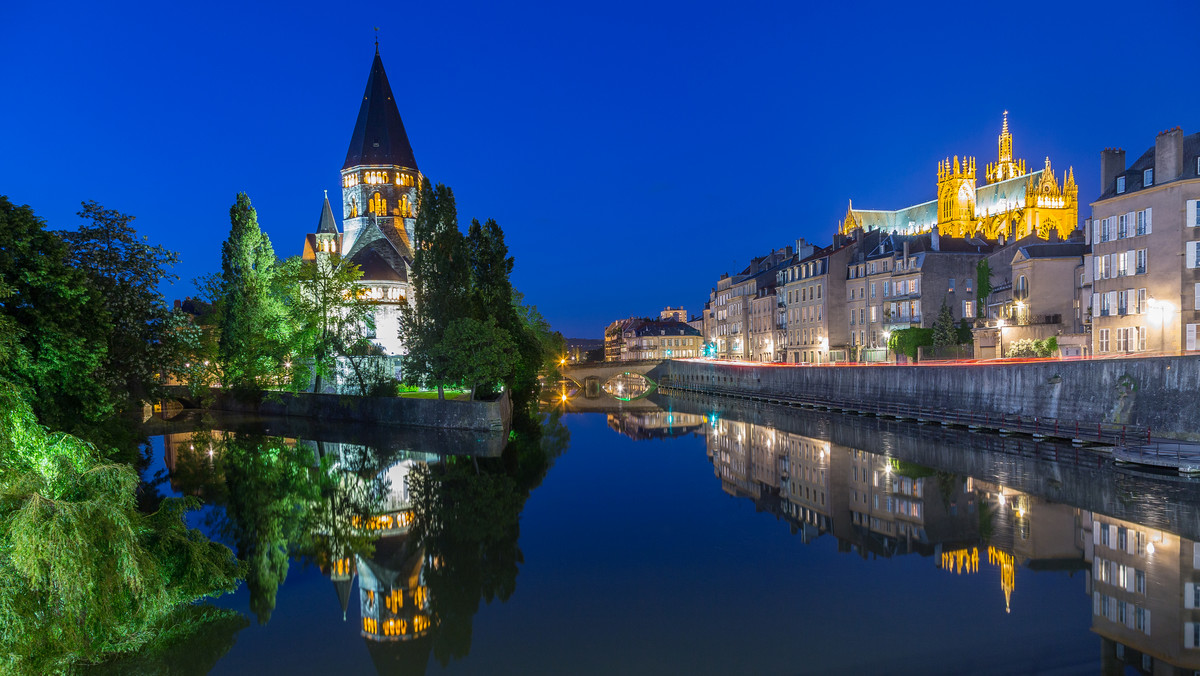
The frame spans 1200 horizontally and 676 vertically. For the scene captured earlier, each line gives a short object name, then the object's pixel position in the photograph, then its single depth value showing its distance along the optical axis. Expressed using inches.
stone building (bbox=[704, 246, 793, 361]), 4025.6
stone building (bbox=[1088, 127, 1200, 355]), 1569.9
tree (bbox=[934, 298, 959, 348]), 2370.8
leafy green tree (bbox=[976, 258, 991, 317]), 2662.4
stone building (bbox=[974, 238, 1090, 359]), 2111.2
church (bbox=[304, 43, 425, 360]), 3176.7
